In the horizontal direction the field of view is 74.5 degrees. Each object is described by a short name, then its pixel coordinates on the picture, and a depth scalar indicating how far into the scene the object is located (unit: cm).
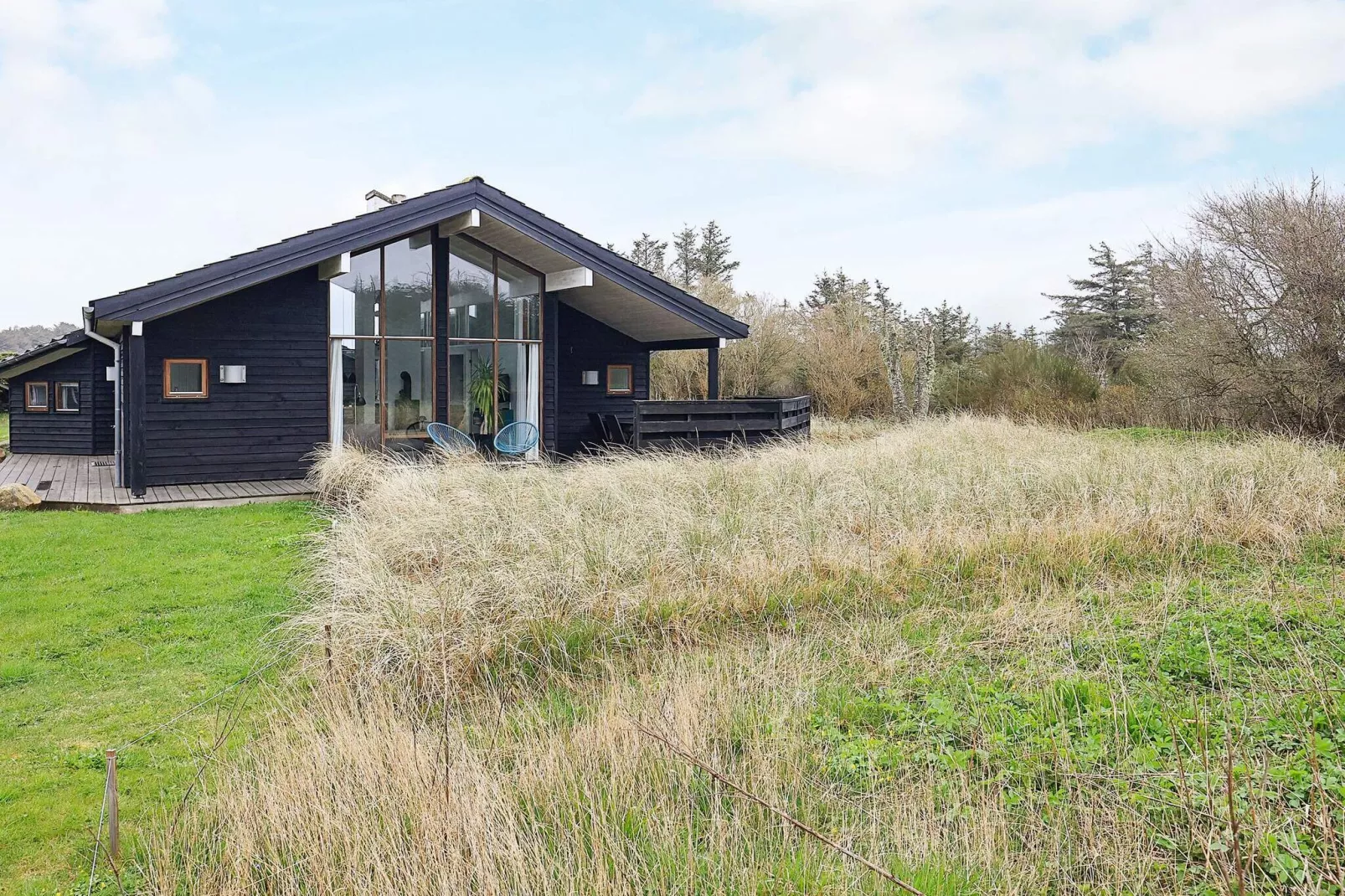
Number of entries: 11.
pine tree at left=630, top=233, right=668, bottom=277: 3753
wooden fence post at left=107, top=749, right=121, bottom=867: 248
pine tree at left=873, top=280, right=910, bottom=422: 1858
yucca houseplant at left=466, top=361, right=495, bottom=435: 1195
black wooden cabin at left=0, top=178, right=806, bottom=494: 995
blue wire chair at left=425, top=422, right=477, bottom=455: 1055
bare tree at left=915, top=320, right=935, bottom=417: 1786
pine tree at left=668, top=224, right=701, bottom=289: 3653
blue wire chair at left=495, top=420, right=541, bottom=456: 1151
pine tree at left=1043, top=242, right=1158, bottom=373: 2848
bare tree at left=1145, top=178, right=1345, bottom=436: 1209
